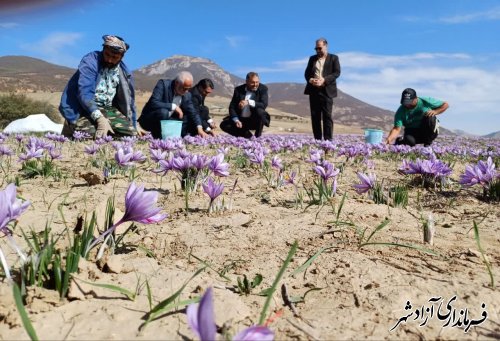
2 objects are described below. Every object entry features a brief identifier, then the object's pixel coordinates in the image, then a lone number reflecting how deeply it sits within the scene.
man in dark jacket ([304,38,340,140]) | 8.49
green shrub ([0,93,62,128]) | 19.97
